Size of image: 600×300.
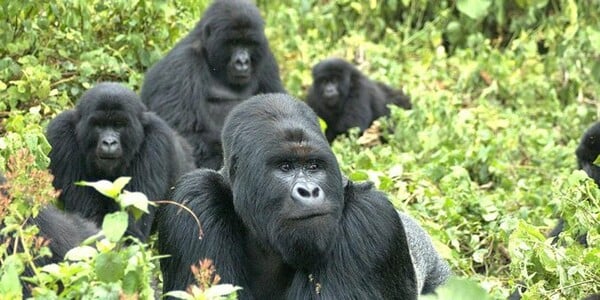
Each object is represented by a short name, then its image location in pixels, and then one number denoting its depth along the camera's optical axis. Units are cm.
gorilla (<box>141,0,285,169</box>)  1778
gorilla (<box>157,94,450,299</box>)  898
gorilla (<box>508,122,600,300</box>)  1419
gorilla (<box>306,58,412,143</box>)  2261
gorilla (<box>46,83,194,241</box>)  1382
